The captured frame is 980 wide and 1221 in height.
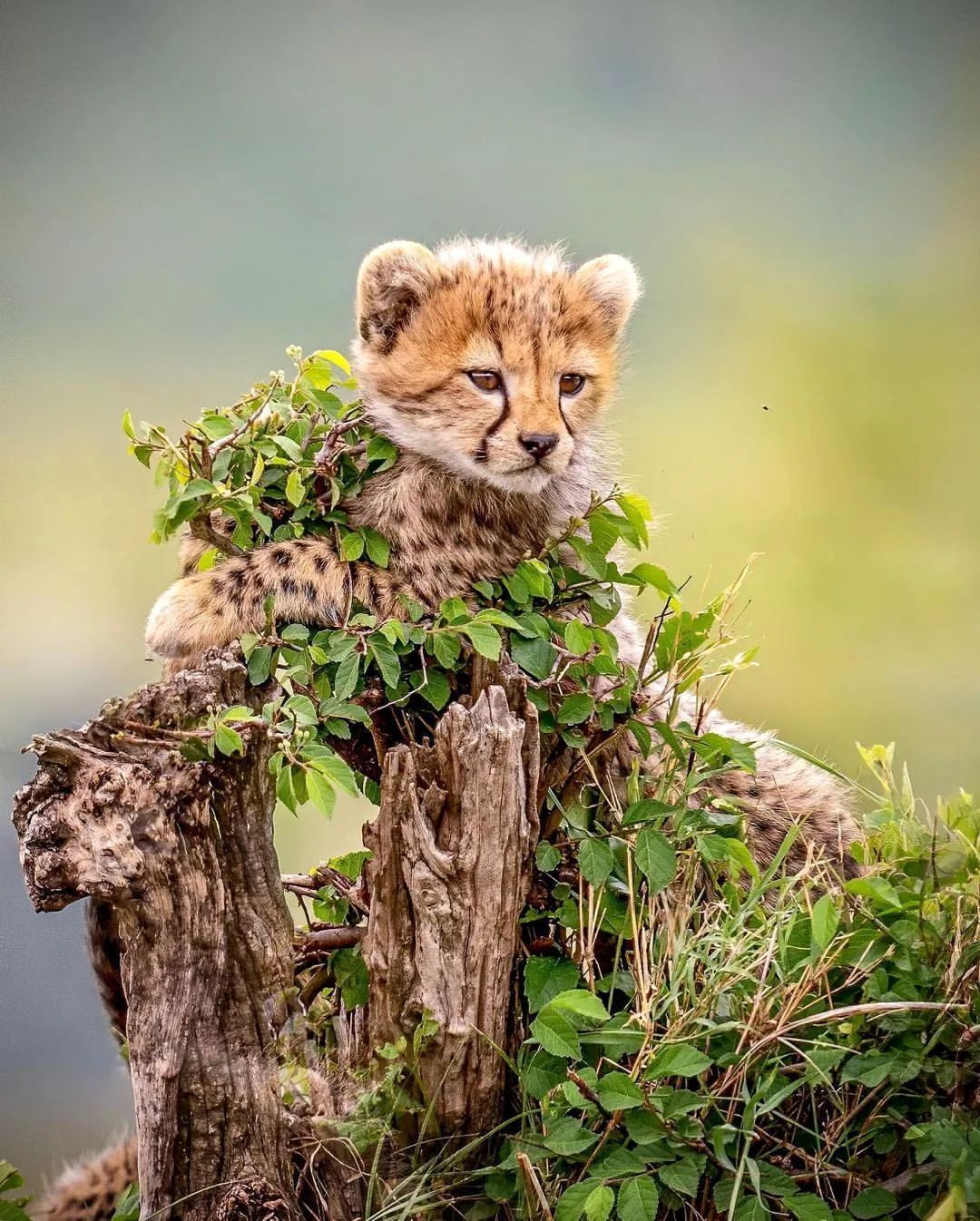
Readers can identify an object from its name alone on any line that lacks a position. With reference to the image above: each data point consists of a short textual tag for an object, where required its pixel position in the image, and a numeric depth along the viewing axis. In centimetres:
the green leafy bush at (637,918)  857
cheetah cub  867
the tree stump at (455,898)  860
